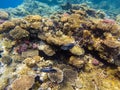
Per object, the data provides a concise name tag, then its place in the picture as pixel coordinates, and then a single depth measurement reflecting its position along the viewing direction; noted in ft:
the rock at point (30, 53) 10.43
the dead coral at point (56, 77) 8.64
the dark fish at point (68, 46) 9.79
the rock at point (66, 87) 8.73
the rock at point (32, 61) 9.56
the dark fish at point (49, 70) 8.98
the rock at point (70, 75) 9.06
